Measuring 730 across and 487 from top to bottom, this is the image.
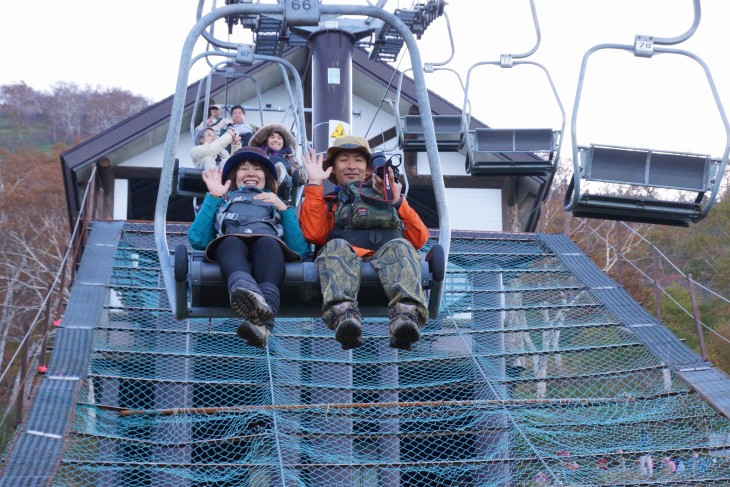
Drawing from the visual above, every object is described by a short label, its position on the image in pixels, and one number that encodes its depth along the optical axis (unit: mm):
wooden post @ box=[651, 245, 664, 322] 11492
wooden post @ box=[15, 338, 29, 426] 9461
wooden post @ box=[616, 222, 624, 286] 12595
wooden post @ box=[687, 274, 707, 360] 10734
